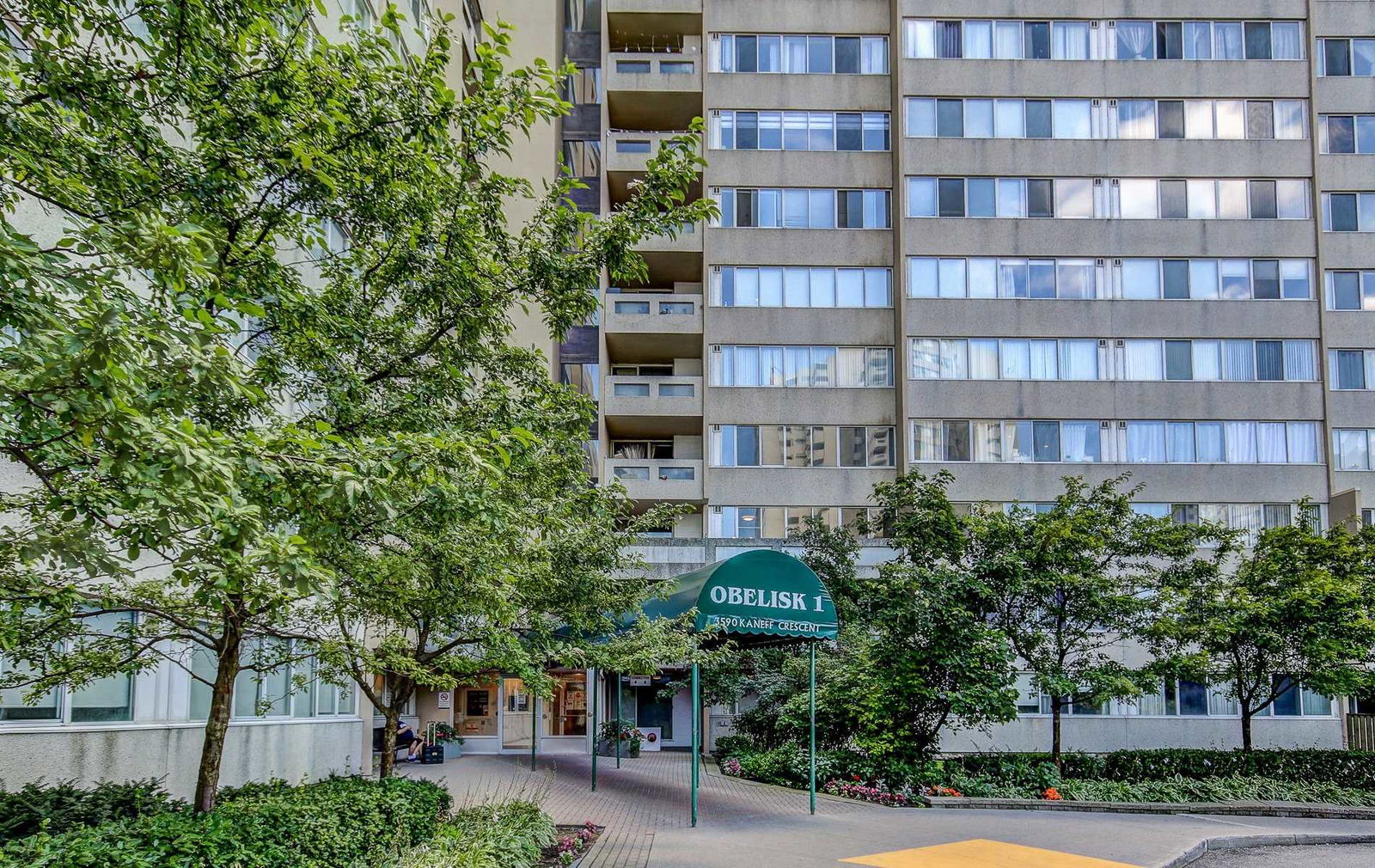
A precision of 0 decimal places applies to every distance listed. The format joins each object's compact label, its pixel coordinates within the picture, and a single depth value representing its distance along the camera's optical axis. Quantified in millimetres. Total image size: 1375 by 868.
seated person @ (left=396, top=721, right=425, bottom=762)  27719
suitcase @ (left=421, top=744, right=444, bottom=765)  27562
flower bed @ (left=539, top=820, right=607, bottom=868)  12062
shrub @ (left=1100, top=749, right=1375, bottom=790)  20906
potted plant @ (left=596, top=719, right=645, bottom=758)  29141
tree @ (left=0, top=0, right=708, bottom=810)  5148
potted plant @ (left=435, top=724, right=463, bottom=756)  29547
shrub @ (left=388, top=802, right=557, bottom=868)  9766
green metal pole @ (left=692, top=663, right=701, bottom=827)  15141
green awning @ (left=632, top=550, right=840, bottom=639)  16047
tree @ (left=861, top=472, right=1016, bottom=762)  18672
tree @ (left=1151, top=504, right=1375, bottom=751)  20484
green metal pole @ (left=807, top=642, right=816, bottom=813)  16422
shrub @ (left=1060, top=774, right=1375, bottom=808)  19047
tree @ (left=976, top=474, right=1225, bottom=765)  20203
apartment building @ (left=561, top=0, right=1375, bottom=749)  34844
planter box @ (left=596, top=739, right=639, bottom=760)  29125
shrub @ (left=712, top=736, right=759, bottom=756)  24438
